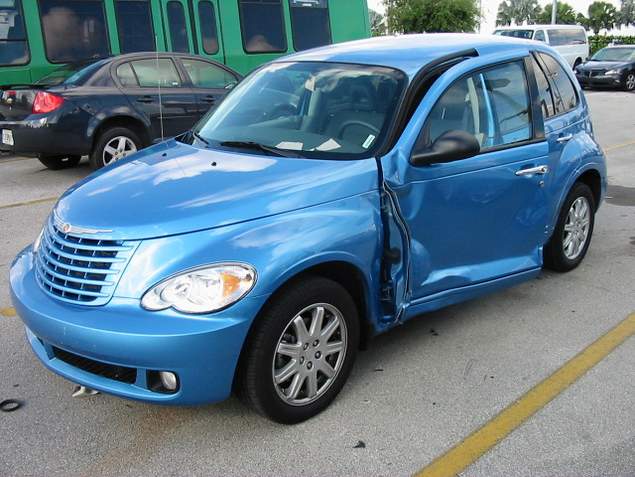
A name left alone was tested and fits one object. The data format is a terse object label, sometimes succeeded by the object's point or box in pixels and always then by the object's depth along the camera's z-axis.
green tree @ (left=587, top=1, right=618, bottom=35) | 116.31
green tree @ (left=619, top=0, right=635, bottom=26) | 114.75
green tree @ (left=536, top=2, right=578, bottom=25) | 100.12
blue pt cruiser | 2.79
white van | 25.69
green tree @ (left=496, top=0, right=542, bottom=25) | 113.81
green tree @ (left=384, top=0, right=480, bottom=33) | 34.62
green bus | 10.79
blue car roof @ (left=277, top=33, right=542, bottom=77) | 3.91
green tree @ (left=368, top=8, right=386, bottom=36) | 37.66
